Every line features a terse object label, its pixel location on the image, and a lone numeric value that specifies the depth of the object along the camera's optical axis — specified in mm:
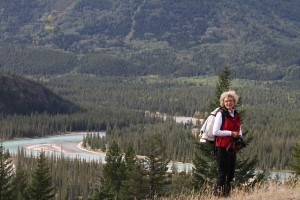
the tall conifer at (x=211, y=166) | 58875
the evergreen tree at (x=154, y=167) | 78312
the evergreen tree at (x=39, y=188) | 75962
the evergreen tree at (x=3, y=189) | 77875
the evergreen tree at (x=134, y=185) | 75000
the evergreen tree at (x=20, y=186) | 88425
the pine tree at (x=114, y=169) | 90381
